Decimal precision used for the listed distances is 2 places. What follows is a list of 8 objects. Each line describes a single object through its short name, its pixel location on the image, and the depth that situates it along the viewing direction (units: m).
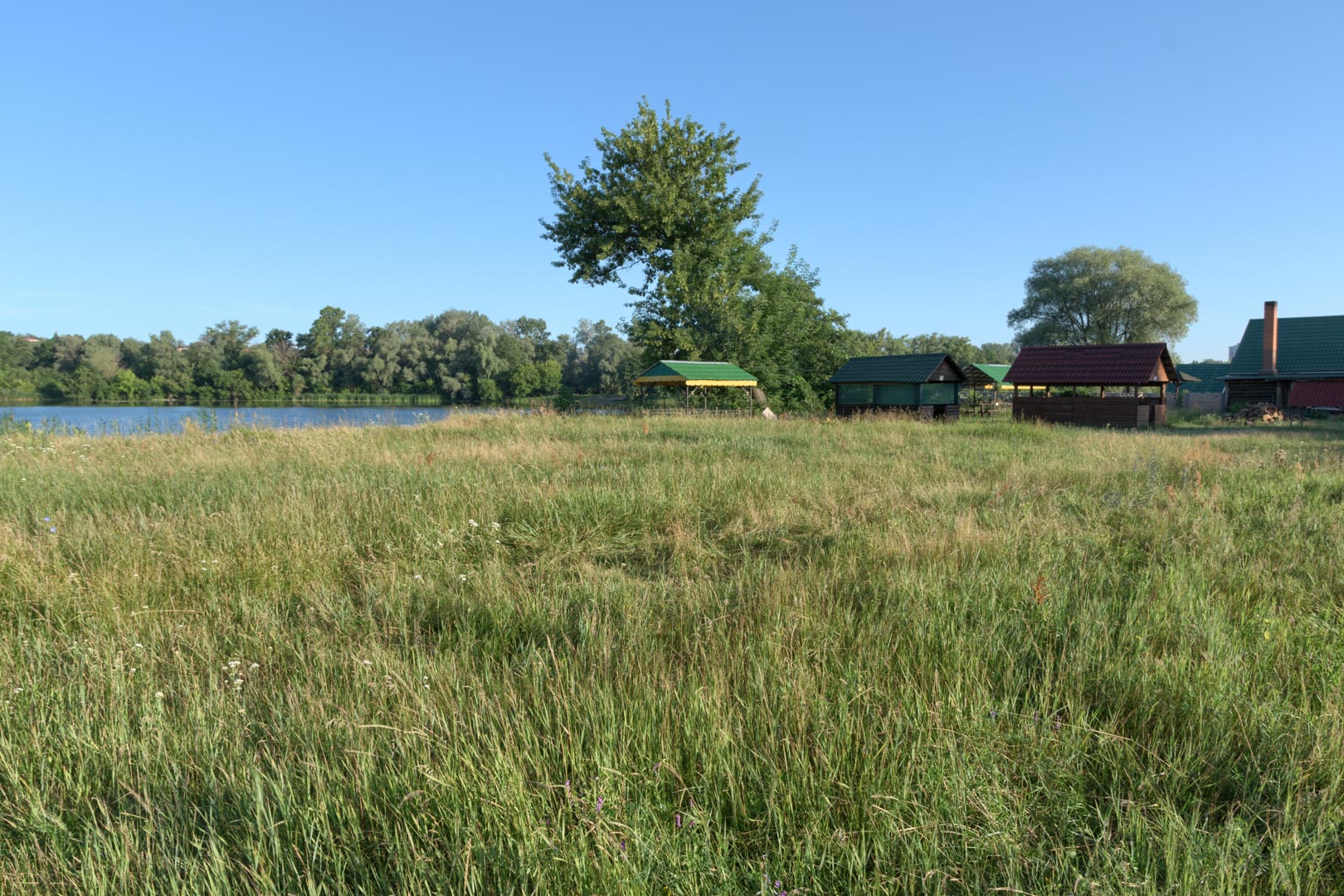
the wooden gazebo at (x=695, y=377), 35.00
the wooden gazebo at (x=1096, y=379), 31.05
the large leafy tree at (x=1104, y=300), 68.44
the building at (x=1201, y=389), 51.53
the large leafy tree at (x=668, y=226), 41.09
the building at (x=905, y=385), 33.75
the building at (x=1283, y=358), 37.78
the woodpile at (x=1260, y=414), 33.25
